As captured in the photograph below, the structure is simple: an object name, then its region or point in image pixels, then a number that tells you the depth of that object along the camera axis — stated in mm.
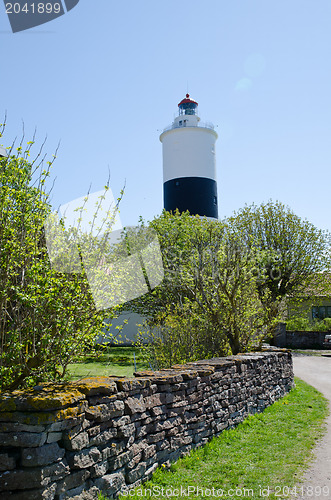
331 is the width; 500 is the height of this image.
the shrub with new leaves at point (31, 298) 4965
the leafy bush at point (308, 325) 30094
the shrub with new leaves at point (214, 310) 10711
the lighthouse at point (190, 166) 31734
